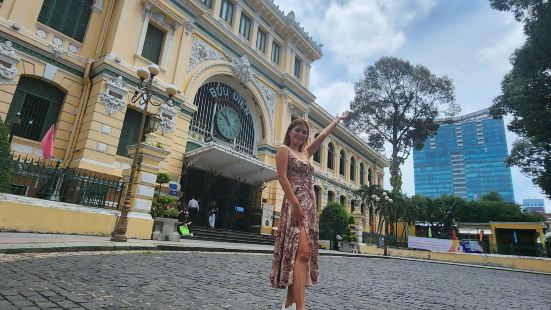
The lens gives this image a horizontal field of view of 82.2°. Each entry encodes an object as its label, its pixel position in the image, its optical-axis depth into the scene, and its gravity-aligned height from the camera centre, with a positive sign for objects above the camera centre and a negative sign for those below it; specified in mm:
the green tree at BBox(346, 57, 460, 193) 27109 +12082
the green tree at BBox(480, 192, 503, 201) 50319 +8555
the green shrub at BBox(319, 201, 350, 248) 18781 +1036
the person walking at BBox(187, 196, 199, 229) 13750 +728
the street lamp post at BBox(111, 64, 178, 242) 7334 +1504
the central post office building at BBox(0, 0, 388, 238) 9906 +5228
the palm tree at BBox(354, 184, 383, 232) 23609 +3745
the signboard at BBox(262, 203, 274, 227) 16859 +960
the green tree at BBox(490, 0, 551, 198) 14430 +8735
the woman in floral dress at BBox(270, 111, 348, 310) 2445 +48
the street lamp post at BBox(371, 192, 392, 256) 20991 +2781
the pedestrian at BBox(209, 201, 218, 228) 14758 +504
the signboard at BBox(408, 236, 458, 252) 19650 +160
